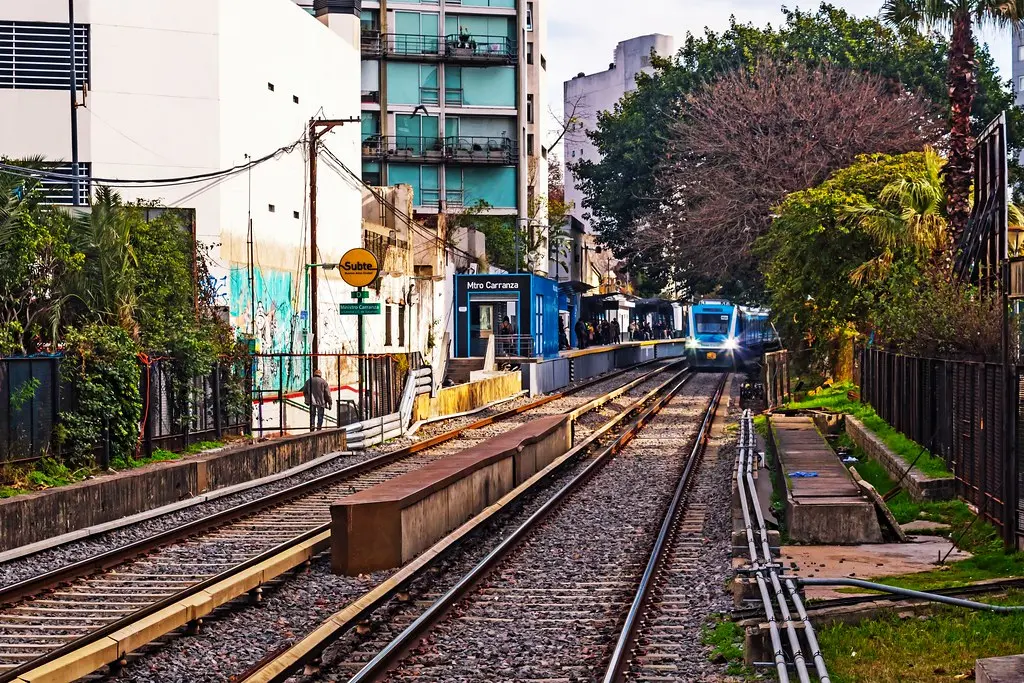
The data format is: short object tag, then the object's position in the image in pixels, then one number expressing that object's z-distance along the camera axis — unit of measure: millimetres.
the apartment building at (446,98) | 79312
